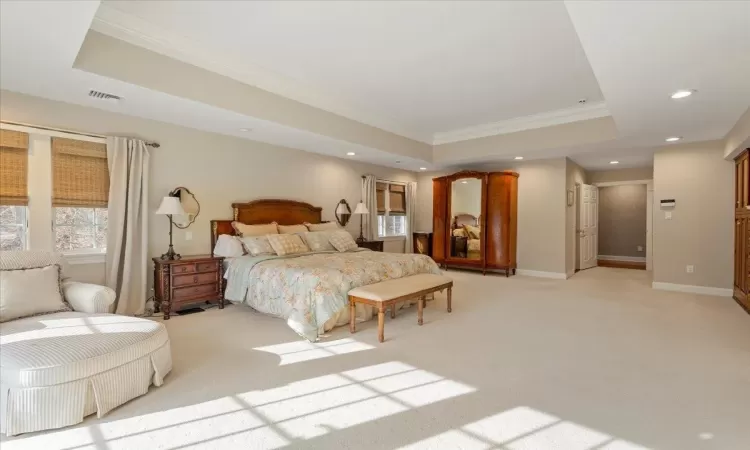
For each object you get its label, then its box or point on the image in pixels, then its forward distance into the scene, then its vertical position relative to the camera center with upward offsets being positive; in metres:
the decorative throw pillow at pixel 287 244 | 4.84 -0.31
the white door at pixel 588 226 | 8.16 -0.13
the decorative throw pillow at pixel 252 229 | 5.05 -0.11
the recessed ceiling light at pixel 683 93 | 3.36 +1.21
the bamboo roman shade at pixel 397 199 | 8.15 +0.51
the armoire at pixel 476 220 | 7.17 +0.01
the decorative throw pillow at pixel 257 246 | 4.77 -0.33
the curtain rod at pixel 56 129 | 3.47 +0.95
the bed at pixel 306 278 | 3.59 -0.64
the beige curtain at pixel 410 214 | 8.52 +0.16
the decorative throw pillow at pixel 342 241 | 5.55 -0.32
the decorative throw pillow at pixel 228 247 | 4.76 -0.34
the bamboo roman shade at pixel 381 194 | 7.86 +0.59
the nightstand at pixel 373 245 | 6.79 -0.46
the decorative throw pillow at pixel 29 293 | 2.60 -0.54
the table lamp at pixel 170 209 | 4.22 +0.15
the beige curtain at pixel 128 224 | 4.05 -0.03
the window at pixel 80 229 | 3.86 -0.08
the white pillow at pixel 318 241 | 5.33 -0.30
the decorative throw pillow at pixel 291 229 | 5.51 -0.12
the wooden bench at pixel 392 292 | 3.47 -0.74
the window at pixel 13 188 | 3.43 +0.33
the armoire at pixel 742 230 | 4.61 -0.14
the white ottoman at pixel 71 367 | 1.94 -0.86
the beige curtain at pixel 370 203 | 7.37 +0.37
